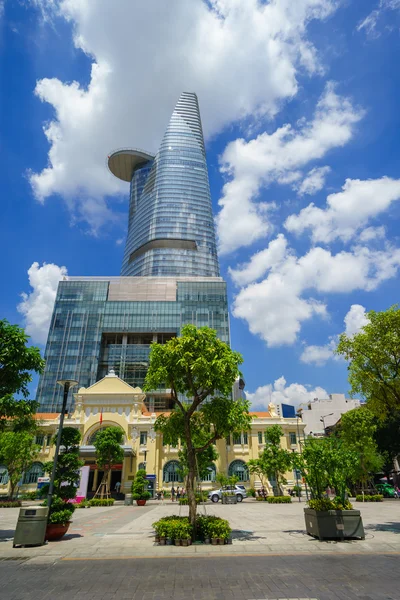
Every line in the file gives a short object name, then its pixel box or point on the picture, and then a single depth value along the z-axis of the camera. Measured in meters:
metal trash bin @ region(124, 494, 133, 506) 34.12
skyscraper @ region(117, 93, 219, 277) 123.94
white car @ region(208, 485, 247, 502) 37.58
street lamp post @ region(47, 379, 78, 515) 13.71
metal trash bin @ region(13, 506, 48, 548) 12.47
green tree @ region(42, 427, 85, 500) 15.34
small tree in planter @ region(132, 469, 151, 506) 34.41
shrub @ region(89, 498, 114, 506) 33.50
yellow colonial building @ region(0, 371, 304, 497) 45.84
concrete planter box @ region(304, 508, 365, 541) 12.54
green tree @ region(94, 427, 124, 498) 35.19
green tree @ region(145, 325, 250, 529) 14.08
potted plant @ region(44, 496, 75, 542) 13.98
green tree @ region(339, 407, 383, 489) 39.25
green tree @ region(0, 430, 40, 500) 35.34
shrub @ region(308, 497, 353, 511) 13.03
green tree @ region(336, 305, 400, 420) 17.47
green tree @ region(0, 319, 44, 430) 15.24
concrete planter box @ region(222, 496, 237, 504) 34.38
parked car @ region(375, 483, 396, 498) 41.88
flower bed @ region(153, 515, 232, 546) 11.86
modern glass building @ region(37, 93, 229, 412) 88.81
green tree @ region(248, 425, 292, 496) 35.25
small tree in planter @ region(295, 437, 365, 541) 12.61
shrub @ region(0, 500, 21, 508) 32.75
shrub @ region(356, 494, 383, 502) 34.63
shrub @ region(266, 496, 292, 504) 34.12
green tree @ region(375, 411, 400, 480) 47.16
